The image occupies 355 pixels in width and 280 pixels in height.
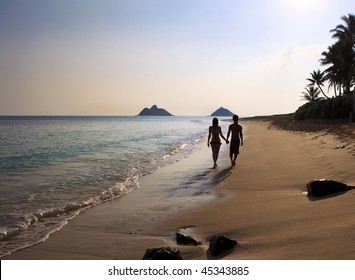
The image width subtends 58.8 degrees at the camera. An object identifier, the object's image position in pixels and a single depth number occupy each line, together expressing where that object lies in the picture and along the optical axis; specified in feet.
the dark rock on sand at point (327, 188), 17.68
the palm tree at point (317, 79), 192.34
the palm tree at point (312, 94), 219.82
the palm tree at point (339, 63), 132.16
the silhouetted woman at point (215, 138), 35.73
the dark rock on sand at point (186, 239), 13.32
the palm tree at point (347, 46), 130.93
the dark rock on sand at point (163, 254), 10.40
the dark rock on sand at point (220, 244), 11.85
